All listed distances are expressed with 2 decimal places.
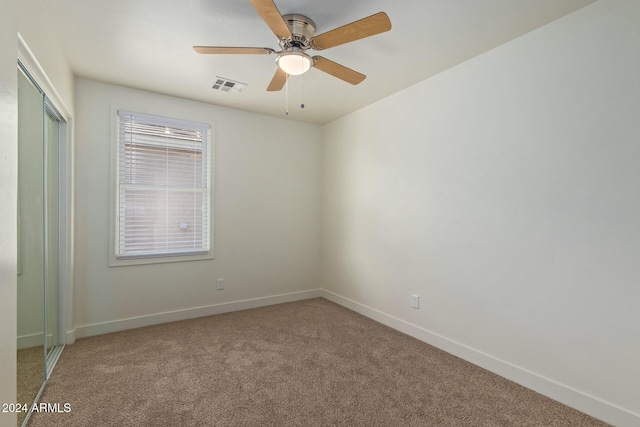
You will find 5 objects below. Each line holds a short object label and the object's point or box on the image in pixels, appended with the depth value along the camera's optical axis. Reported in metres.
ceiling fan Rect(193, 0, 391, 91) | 1.66
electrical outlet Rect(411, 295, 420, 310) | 3.16
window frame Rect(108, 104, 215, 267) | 3.27
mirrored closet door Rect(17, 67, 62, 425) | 1.79
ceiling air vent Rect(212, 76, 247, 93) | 3.12
